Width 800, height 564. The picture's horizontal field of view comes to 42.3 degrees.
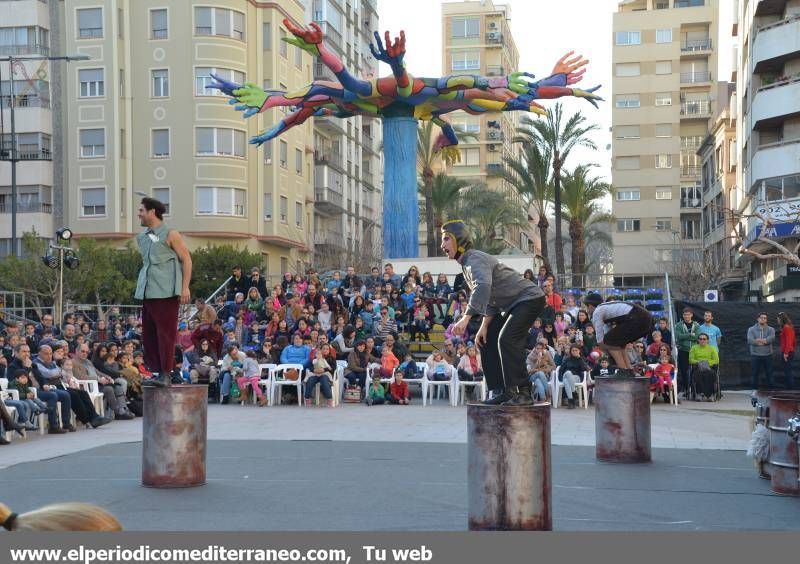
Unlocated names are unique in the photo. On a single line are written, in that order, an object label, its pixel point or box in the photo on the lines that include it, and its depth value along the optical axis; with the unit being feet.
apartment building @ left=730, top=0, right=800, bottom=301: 140.97
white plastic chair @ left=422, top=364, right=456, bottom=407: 67.82
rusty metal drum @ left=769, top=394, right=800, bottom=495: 30.07
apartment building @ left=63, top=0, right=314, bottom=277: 169.17
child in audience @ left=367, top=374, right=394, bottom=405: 68.69
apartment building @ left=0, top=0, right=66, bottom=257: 169.68
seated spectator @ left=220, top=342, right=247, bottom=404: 70.38
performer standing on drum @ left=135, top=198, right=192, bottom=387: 31.45
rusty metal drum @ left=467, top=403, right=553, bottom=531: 23.24
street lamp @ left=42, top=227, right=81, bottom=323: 79.51
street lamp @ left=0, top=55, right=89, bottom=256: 103.76
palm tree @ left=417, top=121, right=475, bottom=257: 167.12
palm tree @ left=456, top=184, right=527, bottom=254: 224.33
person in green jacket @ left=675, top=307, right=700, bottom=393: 72.38
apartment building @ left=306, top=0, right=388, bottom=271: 215.92
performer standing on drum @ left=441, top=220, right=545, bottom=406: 25.14
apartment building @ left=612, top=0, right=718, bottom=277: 260.01
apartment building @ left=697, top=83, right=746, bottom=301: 196.24
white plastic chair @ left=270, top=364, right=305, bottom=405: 69.05
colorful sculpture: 99.66
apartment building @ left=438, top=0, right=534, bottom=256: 327.06
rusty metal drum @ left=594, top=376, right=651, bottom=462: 36.73
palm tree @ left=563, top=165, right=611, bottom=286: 167.12
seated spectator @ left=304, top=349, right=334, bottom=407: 68.08
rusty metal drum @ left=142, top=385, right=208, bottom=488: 30.96
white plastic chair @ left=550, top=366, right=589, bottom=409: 65.82
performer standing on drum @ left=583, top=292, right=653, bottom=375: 38.06
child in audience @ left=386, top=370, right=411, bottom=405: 68.80
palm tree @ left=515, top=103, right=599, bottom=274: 155.74
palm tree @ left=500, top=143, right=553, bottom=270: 159.94
